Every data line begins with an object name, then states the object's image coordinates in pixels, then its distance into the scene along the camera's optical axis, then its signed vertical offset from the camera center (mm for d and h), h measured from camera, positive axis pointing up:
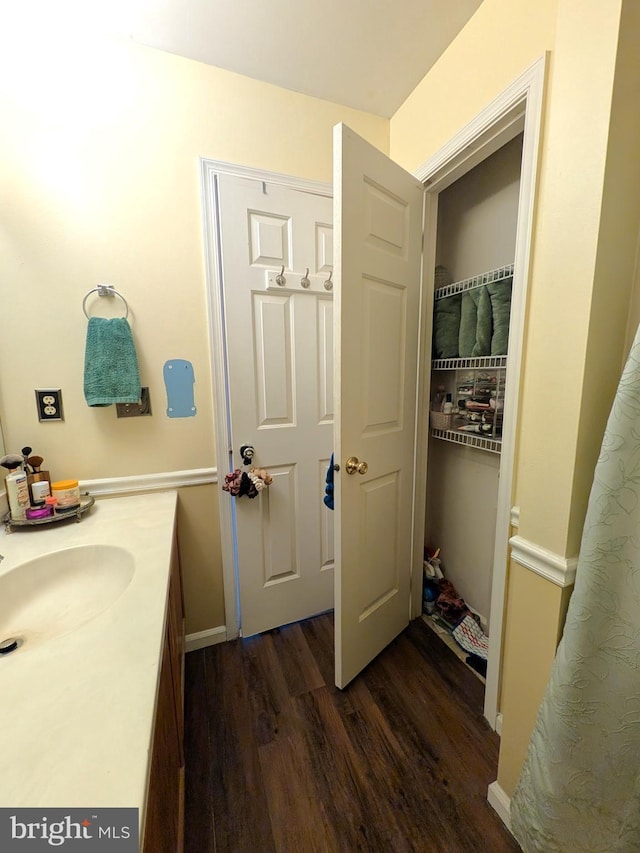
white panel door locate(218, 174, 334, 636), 1455 -49
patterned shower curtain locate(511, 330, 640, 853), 681 -653
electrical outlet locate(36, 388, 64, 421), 1265 -114
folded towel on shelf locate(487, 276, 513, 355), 1411 +229
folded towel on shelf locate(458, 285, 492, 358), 1495 +199
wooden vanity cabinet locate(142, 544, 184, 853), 594 -847
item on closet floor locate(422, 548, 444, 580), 1894 -1068
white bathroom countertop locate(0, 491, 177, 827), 432 -504
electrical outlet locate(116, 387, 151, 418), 1381 -144
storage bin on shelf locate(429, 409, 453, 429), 1750 -252
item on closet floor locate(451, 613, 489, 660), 1573 -1240
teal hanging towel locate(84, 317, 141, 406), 1256 +29
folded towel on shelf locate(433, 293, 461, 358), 1667 +211
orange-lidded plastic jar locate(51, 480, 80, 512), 1170 -406
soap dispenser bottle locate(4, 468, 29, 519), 1102 -380
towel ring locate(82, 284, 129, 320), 1279 +299
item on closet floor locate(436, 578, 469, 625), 1768 -1202
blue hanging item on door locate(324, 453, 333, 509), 1393 -479
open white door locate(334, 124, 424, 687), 1169 -54
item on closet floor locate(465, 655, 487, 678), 1510 -1279
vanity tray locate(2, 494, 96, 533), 1094 -466
